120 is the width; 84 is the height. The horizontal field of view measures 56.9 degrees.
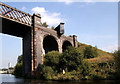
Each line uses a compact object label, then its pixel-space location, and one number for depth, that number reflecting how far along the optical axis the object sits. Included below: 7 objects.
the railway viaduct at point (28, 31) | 23.16
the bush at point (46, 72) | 19.78
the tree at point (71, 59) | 19.95
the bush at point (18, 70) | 36.09
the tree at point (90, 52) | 33.88
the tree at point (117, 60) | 16.72
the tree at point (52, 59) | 21.79
